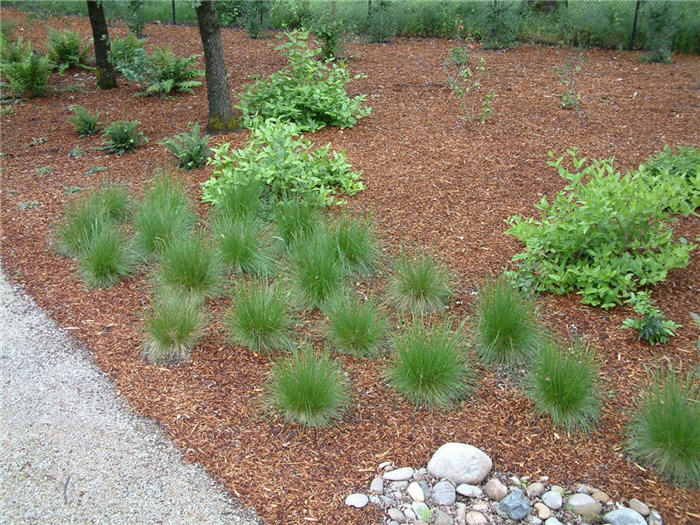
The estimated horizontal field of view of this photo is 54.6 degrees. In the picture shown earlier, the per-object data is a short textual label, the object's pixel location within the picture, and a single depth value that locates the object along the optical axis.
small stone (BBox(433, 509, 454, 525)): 2.83
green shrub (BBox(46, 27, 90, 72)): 10.61
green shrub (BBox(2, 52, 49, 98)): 9.12
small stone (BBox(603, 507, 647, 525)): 2.76
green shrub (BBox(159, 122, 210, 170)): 6.38
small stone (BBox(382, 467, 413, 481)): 3.05
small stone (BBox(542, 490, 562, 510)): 2.88
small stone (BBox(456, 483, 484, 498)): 2.97
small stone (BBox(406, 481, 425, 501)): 2.95
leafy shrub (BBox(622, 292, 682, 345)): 3.72
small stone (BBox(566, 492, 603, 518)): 2.82
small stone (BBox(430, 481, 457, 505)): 2.95
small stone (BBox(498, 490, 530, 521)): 2.84
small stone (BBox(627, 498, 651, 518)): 2.81
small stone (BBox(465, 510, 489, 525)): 2.84
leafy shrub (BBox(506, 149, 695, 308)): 4.02
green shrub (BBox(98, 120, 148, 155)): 7.04
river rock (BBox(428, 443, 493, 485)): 3.03
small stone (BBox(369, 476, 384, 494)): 2.98
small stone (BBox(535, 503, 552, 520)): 2.84
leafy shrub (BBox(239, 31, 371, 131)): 7.20
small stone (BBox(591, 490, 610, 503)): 2.88
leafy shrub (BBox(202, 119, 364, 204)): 5.38
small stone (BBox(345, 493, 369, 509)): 2.91
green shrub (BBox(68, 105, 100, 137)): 7.62
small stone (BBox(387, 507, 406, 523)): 2.85
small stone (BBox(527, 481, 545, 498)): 2.95
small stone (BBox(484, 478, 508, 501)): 2.96
